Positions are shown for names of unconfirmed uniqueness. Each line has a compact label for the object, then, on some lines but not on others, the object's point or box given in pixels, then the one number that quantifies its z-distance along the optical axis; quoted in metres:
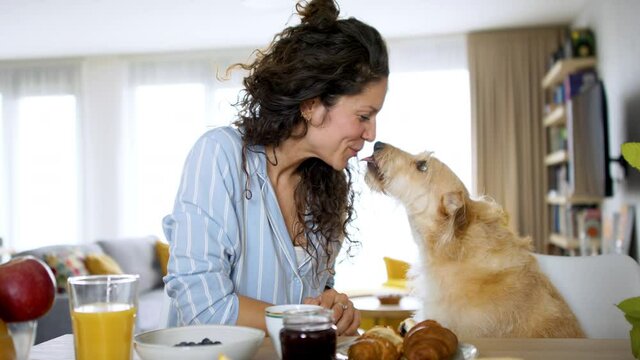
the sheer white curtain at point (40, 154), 7.87
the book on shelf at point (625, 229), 4.32
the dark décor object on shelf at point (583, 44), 5.38
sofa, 4.05
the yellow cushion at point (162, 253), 6.35
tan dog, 1.80
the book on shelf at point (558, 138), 5.95
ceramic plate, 1.03
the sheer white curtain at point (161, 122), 7.62
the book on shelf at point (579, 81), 5.30
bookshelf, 4.77
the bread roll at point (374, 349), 0.98
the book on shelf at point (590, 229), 4.91
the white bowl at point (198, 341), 0.93
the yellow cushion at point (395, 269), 5.71
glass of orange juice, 0.94
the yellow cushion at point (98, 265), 4.95
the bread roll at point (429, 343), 0.96
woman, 1.48
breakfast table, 1.12
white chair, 1.90
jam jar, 0.86
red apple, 0.86
